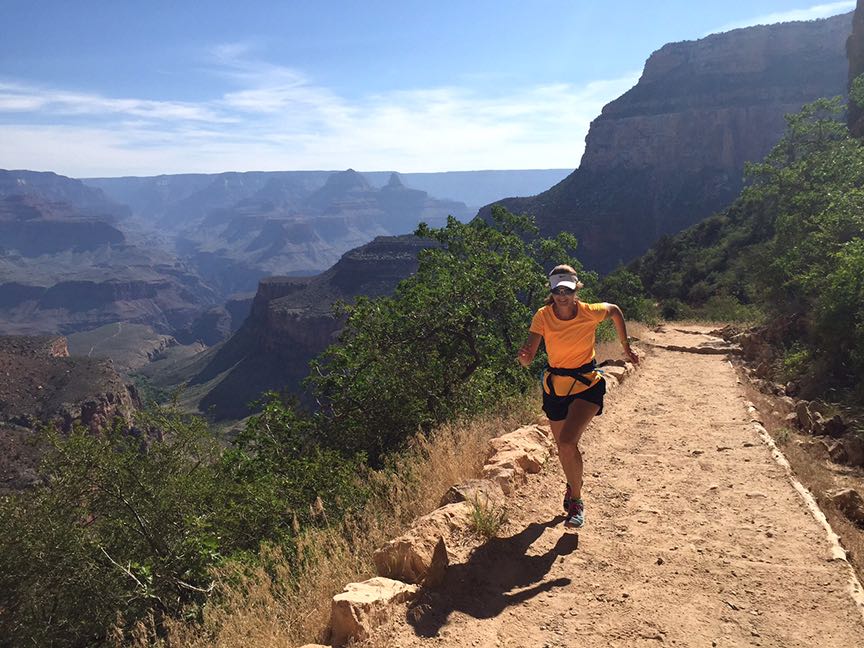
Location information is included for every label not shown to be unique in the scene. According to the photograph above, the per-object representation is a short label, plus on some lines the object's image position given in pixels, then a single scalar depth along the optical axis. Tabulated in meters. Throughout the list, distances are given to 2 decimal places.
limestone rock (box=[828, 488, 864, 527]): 4.88
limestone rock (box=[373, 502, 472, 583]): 3.67
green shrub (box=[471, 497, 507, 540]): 4.21
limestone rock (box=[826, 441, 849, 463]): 6.63
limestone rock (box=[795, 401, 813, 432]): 7.84
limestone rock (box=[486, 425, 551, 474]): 5.37
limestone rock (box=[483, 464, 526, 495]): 4.95
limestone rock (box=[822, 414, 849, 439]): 7.47
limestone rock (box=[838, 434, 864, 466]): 6.49
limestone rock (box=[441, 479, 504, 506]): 4.54
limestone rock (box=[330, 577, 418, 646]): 3.11
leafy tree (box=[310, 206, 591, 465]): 9.14
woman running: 4.49
